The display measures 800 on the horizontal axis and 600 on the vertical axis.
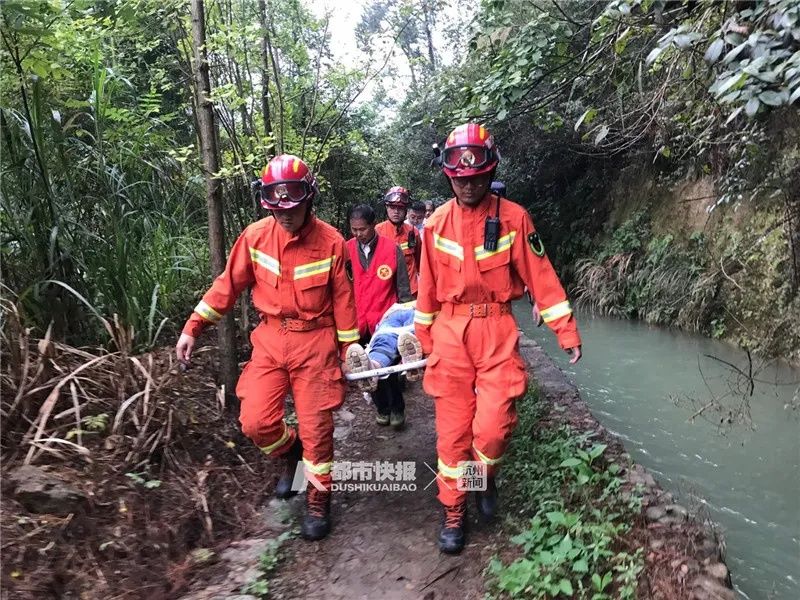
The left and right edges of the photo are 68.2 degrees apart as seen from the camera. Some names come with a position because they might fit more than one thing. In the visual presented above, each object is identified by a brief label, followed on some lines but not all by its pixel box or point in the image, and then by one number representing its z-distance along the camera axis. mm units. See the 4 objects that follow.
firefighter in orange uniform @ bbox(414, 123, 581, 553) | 2969
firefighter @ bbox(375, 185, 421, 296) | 5793
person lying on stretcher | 3299
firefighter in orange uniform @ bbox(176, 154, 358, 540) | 3213
